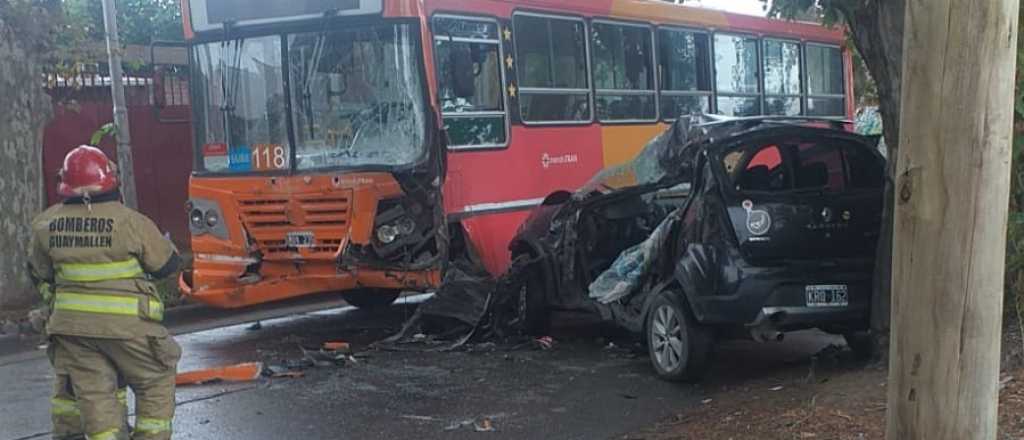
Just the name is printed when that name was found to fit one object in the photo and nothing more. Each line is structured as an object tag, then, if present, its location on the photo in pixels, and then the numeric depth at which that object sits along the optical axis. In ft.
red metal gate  46.80
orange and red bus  28.94
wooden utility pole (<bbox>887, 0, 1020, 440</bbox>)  10.06
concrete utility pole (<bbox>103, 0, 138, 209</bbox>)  38.37
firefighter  15.71
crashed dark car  21.62
